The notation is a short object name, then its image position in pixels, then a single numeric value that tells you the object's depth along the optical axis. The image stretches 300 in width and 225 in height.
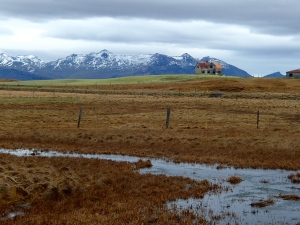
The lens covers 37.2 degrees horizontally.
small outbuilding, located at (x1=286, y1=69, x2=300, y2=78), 194.77
